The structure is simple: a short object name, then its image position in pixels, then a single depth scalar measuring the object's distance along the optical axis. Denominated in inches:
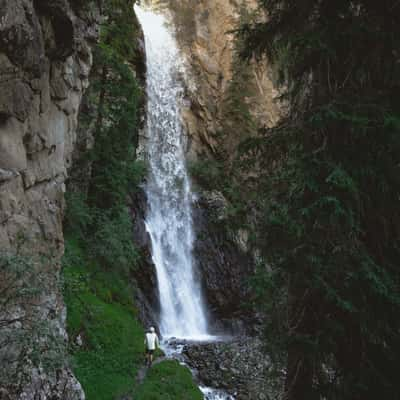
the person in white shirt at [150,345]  503.8
